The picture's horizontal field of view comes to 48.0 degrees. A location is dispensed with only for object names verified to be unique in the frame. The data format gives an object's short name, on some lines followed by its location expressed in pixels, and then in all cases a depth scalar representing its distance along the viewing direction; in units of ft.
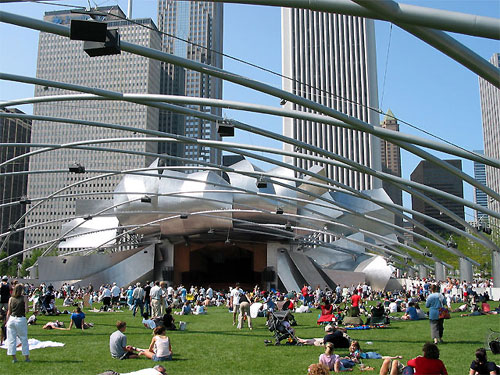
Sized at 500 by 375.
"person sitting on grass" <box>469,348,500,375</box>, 27.32
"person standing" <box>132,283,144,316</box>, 68.64
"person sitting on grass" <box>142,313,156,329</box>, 56.29
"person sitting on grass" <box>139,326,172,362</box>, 36.91
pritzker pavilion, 51.13
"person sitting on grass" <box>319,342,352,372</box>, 32.99
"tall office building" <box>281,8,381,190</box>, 385.09
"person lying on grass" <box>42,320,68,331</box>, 54.34
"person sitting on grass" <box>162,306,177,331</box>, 55.57
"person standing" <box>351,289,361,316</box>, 63.21
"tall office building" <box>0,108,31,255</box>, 271.28
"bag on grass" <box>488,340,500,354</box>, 37.58
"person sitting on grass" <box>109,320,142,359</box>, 38.06
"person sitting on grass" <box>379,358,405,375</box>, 27.89
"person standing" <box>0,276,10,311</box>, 48.88
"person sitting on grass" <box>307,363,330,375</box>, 21.85
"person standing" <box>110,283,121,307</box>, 90.53
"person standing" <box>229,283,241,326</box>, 60.29
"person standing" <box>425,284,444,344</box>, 43.52
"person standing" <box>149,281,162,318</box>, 61.67
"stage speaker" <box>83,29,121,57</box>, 30.73
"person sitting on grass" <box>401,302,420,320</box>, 66.33
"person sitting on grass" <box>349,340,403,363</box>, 36.11
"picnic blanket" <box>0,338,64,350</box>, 42.10
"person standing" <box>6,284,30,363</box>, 34.55
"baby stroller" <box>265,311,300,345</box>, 45.73
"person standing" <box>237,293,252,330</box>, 57.31
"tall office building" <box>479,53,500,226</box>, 377.07
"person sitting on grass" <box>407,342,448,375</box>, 25.15
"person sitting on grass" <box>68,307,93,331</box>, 56.24
